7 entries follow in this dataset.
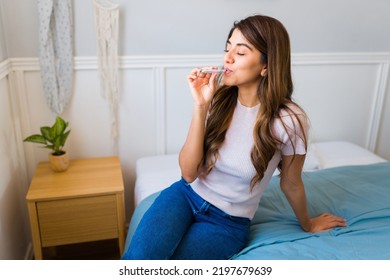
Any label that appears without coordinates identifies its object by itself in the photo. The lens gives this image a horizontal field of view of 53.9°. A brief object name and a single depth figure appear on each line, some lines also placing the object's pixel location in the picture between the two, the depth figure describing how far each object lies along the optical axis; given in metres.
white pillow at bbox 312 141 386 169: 1.92
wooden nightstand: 1.60
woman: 1.12
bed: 1.19
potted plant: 1.69
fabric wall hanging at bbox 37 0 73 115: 1.71
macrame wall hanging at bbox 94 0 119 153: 1.78
